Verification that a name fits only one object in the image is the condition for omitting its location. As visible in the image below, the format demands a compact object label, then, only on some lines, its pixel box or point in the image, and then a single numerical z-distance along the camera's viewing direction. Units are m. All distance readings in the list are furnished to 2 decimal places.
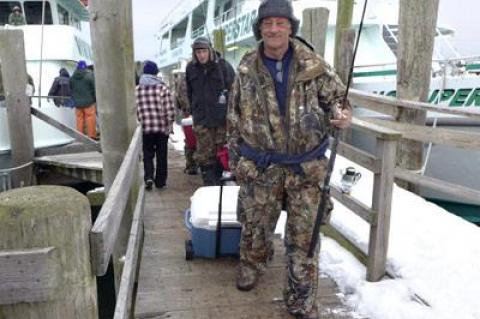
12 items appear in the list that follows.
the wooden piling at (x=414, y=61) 5.88
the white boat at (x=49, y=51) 9.05
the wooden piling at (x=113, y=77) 3.60
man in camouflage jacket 2.94
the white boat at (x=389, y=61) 8.45
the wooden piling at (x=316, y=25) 8.08
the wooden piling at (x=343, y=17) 8.55
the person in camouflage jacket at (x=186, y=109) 6.50
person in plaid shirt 6.11
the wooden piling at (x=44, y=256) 1.51
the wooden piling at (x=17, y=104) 7.09
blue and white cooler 3.89
